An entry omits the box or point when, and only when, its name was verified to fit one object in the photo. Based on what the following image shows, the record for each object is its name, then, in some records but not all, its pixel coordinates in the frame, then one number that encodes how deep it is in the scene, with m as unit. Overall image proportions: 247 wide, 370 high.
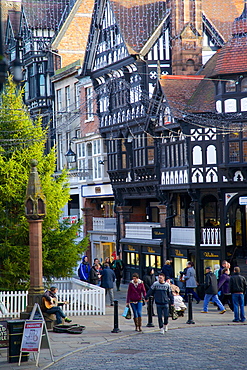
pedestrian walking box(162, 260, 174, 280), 29.41
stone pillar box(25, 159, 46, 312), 21.56
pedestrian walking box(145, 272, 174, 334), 19.61
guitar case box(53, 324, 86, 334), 20.55
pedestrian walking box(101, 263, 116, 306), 27.52
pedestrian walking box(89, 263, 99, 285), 29.36
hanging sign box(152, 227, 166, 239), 35.62
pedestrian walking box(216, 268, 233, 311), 25.16
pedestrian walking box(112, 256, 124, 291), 35.22
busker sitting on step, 21.28
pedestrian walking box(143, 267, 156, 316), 25.34
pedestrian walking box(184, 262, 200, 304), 27.39
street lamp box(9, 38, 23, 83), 10.28
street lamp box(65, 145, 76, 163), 45.00
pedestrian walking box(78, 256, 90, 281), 30.08
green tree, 26.64
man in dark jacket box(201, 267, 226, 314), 24.08
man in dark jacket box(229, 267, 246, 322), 22.14
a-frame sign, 15.91
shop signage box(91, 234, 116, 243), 42.37
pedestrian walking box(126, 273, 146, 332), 20.50
